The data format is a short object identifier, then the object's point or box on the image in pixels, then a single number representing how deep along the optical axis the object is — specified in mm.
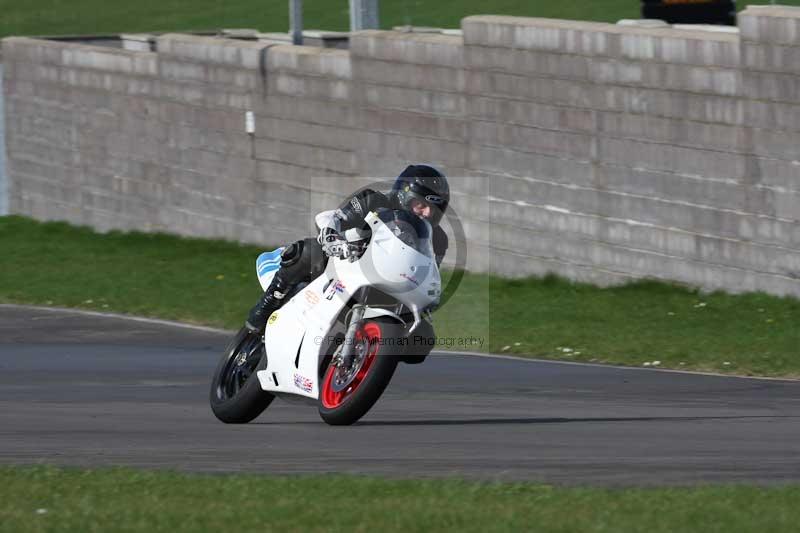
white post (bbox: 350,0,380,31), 52156
